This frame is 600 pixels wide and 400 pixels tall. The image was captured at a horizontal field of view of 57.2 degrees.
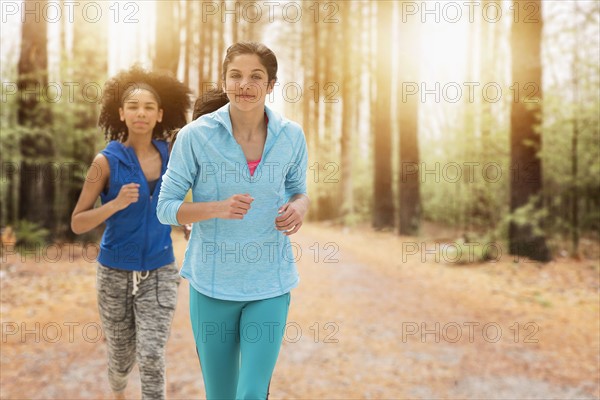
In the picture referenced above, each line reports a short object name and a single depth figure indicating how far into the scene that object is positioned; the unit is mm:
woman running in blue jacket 2652
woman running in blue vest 3629
